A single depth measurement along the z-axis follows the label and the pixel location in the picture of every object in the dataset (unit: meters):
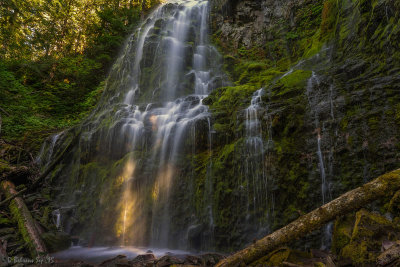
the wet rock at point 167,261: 3.79
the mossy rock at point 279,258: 2.40
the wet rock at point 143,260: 4.11
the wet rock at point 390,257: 1.64
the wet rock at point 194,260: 4.13
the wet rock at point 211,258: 4.04
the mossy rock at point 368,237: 1.97
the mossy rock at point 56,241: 5.49
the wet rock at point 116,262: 4.21
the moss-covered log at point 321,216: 2.16
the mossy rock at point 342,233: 2.40
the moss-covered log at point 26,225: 4.54
